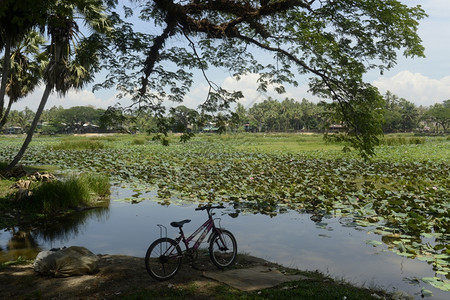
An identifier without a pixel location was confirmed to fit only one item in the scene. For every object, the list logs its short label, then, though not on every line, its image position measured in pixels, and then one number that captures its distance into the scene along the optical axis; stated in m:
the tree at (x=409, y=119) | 101.00
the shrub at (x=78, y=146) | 32.12
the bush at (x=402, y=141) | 36.48
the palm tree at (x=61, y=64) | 15.84
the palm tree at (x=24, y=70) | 20.30
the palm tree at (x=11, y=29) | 6.99
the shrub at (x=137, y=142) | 42.82
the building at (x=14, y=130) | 115.54
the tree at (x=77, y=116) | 111.06
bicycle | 5.45
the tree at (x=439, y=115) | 90.51
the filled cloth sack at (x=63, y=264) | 5.68
